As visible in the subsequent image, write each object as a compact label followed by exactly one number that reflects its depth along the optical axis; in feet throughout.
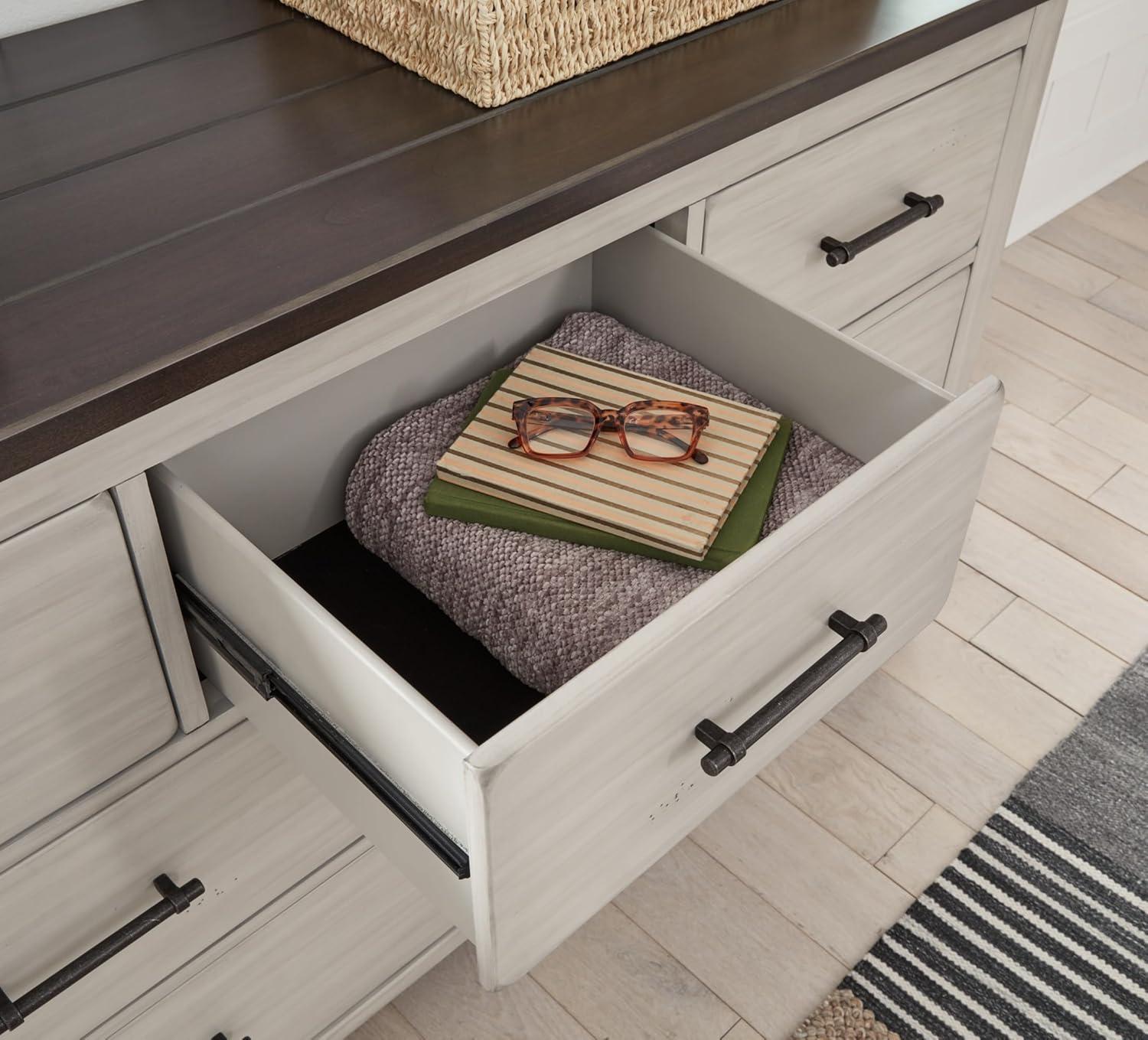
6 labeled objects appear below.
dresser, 2.09
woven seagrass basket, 2.72
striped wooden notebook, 2.76
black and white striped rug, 3.69
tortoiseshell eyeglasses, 2.91
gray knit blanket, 2.66
